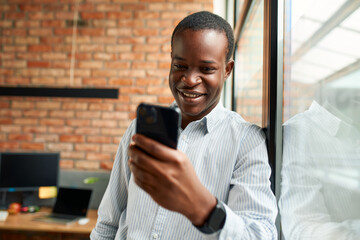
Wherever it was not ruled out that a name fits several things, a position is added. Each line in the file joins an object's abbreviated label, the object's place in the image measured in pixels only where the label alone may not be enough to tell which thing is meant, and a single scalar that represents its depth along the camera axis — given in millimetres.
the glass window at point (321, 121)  447
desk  2164
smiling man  503
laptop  2465
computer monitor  2650
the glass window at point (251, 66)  1214
